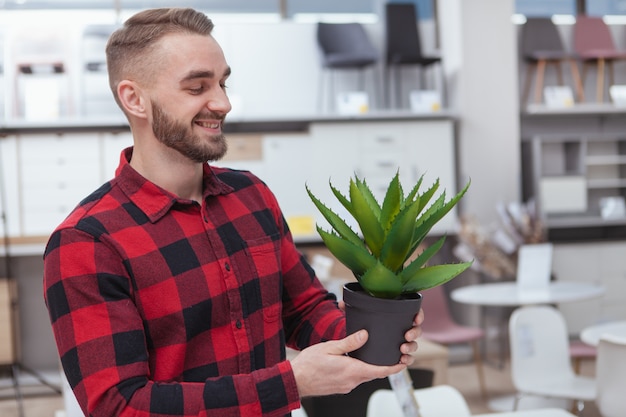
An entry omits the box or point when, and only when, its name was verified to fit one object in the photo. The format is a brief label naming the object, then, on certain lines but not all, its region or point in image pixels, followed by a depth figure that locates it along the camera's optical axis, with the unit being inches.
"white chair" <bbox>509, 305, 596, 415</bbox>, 144.1
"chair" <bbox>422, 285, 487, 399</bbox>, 203.8
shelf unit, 260.4
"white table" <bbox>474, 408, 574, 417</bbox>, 90.5
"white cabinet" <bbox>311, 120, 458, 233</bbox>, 245.9
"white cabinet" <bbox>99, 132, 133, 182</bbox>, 235.5
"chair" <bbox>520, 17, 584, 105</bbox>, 272.5
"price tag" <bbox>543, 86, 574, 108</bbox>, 270.2
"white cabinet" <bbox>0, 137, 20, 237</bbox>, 231.0
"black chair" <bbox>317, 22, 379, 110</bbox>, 260.4
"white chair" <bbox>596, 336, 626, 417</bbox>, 118.6
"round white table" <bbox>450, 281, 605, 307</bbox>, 180.5
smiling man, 43.9
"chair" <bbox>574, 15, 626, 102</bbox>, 275.9
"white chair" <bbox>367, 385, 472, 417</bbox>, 92.1
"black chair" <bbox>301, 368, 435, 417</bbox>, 114.7
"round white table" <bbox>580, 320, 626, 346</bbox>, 132.6
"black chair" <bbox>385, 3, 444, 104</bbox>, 260.8
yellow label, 238.4
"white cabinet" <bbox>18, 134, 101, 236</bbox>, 232.1
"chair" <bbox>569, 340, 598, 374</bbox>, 163.3
